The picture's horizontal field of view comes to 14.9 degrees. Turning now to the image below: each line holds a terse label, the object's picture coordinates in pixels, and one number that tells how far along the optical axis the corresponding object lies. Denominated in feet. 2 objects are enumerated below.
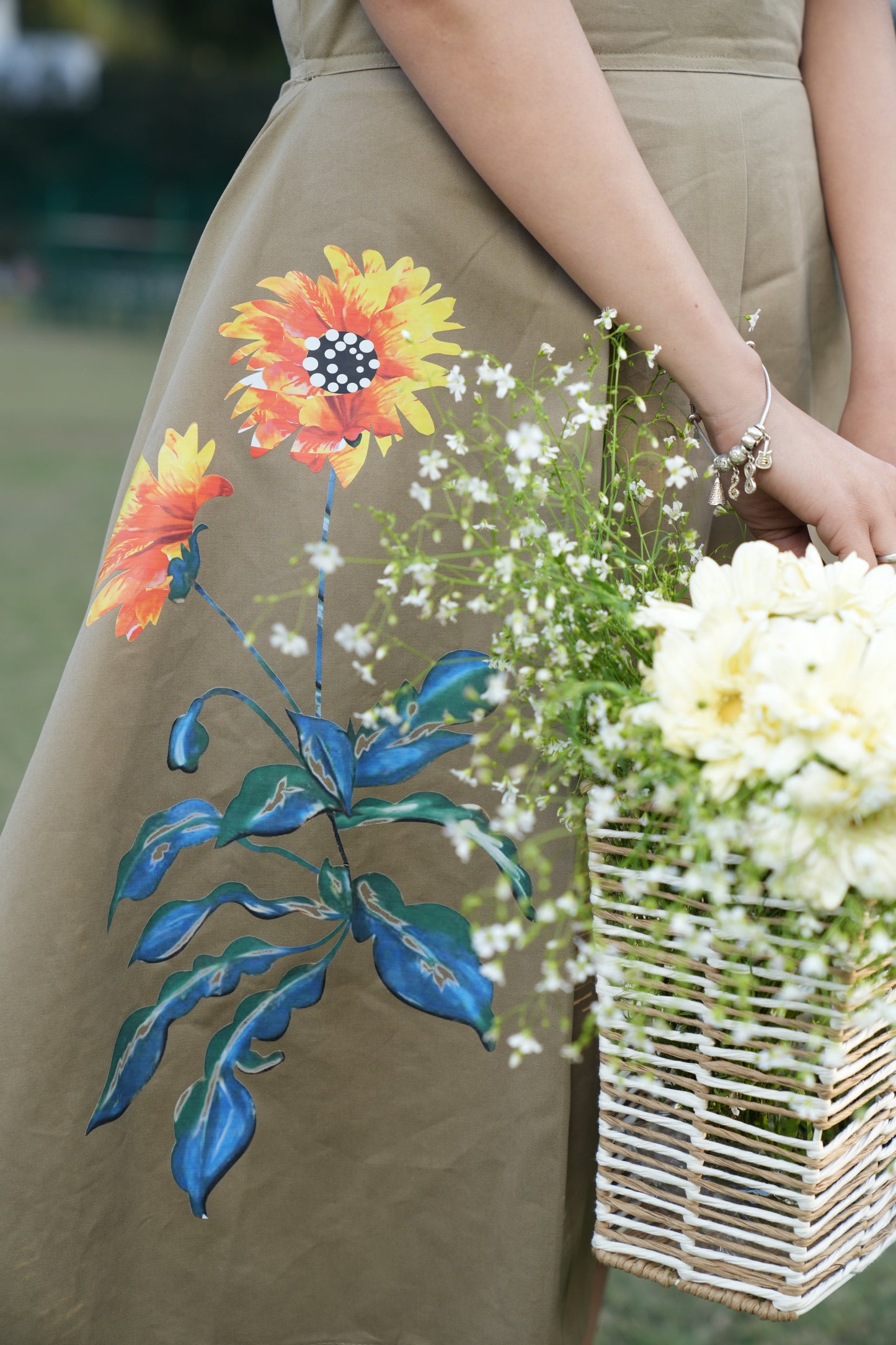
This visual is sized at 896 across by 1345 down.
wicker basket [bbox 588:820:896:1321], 5.75
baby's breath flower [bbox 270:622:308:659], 5.84
